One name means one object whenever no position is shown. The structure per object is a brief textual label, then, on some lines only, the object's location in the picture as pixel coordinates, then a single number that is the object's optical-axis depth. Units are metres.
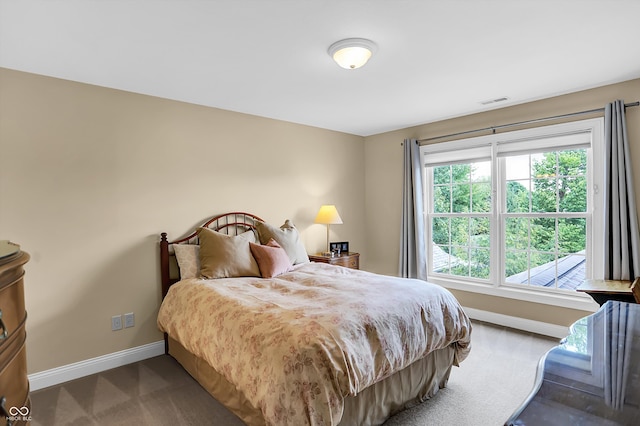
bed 1.66
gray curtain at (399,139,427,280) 4.40
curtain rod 3.14
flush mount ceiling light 2.21
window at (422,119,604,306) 3.36
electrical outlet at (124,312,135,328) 3.02
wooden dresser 0.88
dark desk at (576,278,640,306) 2.53
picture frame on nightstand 4.49
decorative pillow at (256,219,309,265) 3.66
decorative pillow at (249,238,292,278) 3.20
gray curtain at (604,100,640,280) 2.90
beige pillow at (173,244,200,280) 3.09
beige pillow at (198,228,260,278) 3.06
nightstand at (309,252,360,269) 4.15
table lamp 4.29
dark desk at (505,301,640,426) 0.76
